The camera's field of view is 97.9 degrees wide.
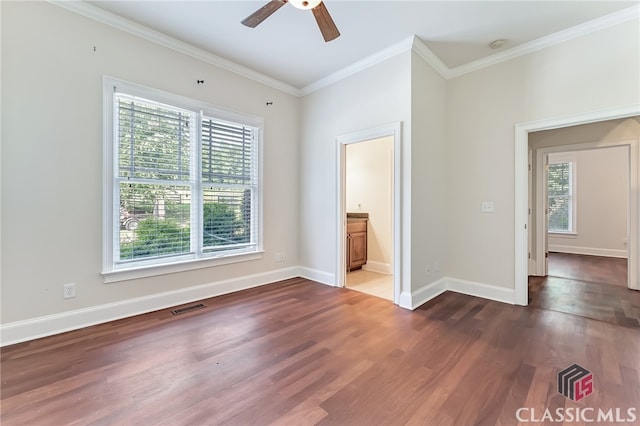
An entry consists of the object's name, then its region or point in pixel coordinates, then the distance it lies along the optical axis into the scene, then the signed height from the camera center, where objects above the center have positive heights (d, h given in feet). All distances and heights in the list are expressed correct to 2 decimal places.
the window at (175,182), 9.37 +1.20
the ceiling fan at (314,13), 6.76 +5.06
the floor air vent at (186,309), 9.92 -3.54
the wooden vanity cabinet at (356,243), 15.92 -1.80
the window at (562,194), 22.25 +1.48
